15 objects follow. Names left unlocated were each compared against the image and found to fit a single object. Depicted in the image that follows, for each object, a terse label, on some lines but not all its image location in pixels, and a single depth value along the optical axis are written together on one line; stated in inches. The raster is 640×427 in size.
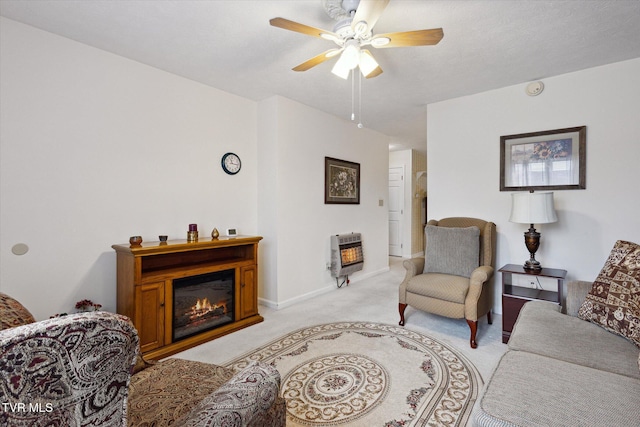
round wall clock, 131.6
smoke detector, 117.3
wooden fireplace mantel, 89.8
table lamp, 99.6
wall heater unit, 162.6
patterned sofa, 19.9
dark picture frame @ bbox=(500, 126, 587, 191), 111.4
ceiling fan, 65.6
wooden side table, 99.2
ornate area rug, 66.1
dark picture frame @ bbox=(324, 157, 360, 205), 163.0
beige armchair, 101.4
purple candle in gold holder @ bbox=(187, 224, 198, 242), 108.3
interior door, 269.0
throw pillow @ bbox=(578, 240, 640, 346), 61.5
